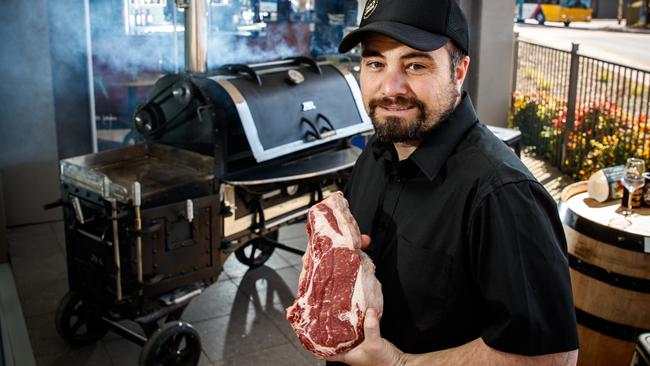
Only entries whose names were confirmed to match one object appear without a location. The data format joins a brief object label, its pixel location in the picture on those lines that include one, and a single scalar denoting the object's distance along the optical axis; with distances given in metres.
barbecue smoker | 4.34
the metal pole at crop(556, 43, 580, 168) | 7.13
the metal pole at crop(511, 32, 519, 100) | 8.51
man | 1.80
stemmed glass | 3.90
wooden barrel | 3.60
